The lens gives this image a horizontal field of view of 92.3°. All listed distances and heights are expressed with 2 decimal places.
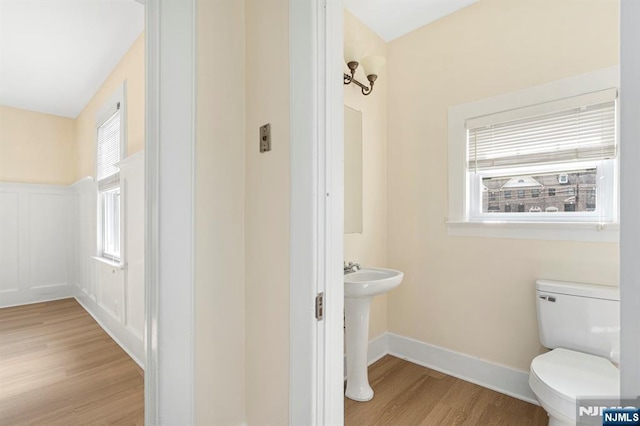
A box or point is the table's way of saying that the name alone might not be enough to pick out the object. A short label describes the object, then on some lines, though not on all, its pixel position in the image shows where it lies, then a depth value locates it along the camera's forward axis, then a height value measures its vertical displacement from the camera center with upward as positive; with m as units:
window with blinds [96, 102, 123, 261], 3.06 +0.33
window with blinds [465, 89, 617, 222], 1.74 +0.32
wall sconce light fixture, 2.09 +1.04
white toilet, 1.35 -0.74
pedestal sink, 1.96 -0.87
